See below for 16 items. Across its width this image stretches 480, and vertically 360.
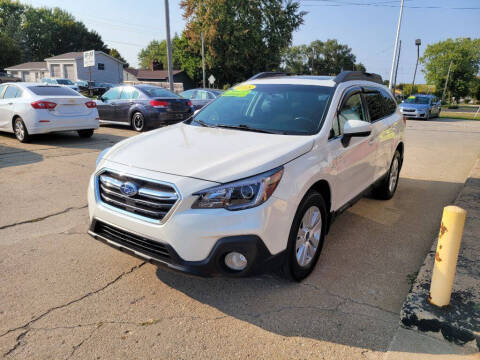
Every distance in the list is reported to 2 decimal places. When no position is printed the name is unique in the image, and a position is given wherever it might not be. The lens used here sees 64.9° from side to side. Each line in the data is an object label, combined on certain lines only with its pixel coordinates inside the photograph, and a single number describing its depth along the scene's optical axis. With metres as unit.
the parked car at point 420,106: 23.19
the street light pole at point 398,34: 25.52
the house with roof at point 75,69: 48.59
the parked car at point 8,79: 36.31
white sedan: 8.85
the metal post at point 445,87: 65.81
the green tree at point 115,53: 90.26
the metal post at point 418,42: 32.09
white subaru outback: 2.58
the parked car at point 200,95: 15.30
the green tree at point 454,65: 70.69
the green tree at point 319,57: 96.69
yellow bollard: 2.58
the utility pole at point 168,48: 19.16
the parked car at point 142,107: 11.60
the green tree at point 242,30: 42.72
